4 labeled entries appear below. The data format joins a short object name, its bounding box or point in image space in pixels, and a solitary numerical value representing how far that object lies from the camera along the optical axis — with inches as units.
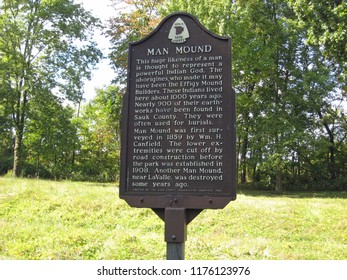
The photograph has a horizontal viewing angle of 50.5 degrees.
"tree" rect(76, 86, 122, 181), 1352.1
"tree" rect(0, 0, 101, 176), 975.0
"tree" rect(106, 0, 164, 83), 951.0
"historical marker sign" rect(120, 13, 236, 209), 199.6
